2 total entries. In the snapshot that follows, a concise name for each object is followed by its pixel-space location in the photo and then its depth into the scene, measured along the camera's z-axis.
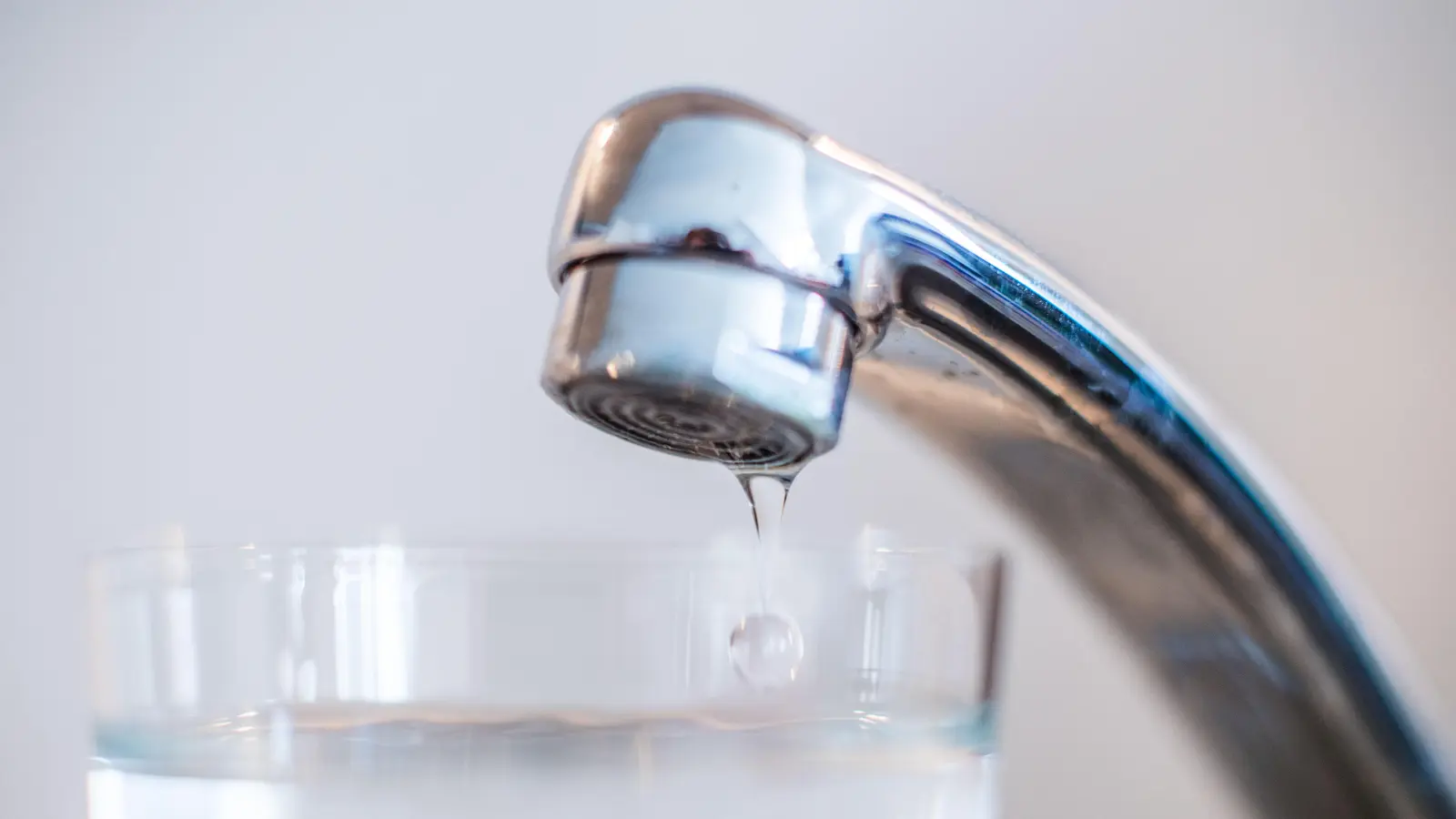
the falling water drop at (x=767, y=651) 0.32
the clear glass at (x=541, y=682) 0.32
